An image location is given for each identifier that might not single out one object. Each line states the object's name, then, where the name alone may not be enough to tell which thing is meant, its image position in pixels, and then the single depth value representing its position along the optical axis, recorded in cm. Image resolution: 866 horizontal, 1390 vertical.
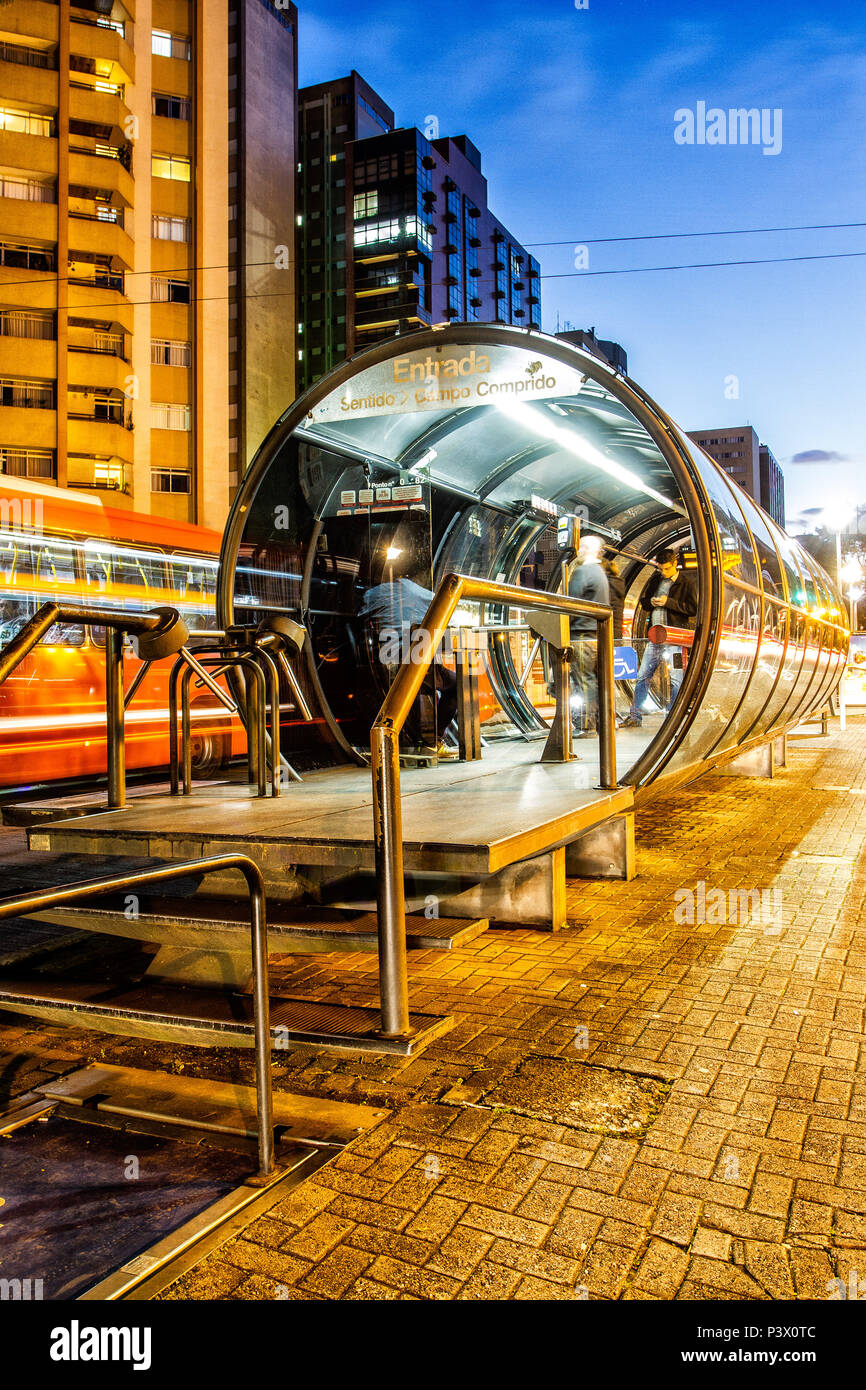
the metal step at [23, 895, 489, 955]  354
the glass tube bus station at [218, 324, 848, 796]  643
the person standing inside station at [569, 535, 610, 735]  939
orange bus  970
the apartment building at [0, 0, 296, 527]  3584
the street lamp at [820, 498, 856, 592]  2799
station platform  389
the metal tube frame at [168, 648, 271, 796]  545
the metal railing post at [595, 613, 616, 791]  570
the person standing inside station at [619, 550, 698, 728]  1080
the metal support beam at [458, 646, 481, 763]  814
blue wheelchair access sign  1282
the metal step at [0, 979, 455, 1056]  304
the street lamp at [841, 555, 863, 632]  3155
